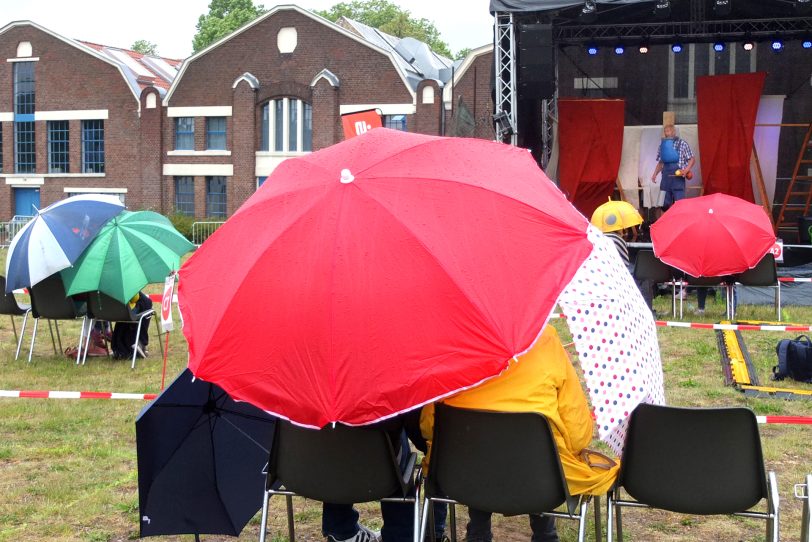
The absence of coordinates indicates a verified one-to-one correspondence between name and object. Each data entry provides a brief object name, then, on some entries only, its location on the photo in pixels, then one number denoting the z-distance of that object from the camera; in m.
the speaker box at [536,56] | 13.40
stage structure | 13.36
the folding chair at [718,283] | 11.61
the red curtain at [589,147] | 17.16
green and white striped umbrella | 8.64
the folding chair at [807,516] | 3.55
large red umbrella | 3.05
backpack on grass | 8.20
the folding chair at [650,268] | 12.06
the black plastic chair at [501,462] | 3.45
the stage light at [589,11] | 12.46
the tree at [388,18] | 70.12
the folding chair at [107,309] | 9.19
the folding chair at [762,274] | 11.59
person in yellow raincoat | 3.46
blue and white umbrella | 8.57
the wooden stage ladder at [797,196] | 17.05
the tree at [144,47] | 86.19
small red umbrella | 11.12
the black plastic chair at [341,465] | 3.61
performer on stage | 16.05
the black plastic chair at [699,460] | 3.51
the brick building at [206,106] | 35.28
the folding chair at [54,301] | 9.26
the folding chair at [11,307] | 9.94
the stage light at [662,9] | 12.55
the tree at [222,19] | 63.78
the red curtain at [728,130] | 16.55
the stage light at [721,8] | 13.45
